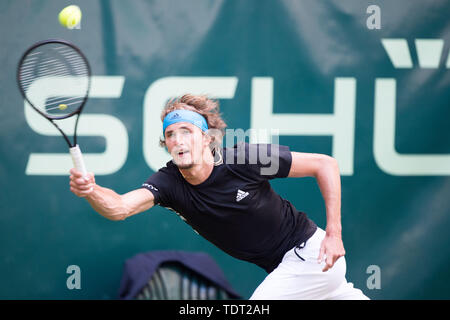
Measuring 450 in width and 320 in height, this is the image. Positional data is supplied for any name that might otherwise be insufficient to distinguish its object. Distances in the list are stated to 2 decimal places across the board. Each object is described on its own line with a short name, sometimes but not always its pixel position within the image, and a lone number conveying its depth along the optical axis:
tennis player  5.76
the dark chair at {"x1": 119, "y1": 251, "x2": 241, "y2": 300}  6.24
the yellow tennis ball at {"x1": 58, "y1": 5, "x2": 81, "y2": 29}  5.97
